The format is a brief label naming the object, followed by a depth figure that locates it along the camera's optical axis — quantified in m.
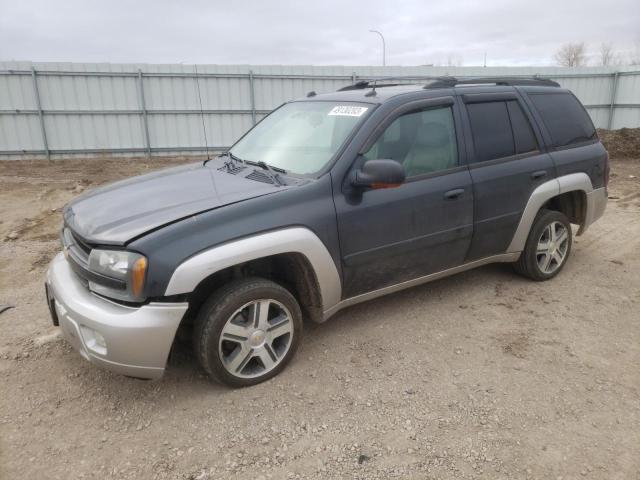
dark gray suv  2.63
